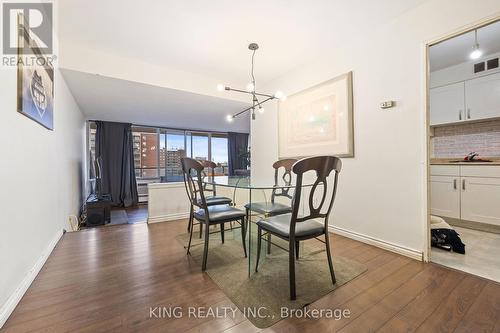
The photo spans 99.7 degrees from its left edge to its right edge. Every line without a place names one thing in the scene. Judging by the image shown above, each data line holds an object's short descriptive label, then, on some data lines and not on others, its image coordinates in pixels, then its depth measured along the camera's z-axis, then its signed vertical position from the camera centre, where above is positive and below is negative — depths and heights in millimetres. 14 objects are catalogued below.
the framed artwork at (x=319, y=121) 2590 +622
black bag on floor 2174 -804
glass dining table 1880 -383
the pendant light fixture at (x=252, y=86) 2324 +895
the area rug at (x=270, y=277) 1369 -911
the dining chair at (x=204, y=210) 1854 -427
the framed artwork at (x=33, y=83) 1521 +719
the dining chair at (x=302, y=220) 1419 -438
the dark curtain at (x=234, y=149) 7457 +611
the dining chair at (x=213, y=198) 2625 -422
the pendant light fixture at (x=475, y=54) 2138 +1129
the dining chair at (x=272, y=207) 2170 -444
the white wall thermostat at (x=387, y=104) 2174 +634
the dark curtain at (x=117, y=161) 5520 +171
